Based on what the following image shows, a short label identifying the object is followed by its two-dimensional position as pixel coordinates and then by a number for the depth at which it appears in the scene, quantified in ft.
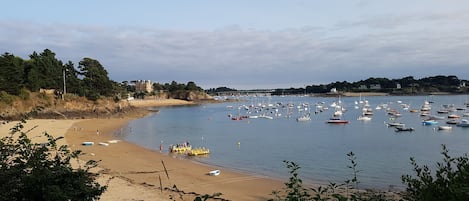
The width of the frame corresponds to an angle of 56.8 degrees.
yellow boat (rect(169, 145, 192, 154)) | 120.98
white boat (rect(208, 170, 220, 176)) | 84.32
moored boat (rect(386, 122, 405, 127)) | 196.13
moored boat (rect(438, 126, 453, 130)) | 186.50
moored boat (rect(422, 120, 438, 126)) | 213.25
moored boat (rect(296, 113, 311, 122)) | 260.46
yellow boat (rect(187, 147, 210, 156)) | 114.93
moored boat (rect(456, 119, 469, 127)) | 200.30
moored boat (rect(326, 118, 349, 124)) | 232.73
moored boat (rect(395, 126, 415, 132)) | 183.32
